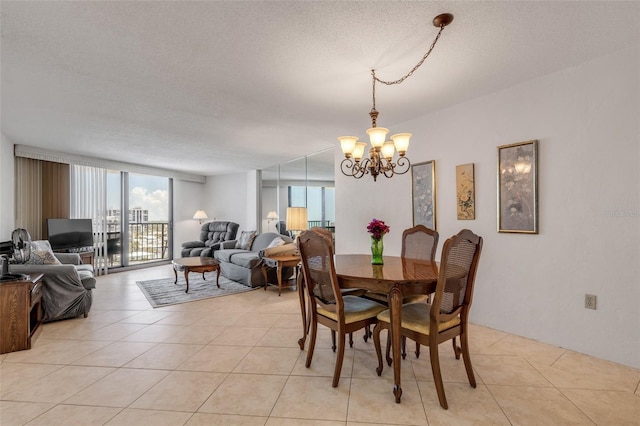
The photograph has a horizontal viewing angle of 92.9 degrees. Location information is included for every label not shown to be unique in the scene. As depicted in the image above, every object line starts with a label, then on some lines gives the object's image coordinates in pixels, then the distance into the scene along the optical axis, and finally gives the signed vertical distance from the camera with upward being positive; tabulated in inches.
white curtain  230.1 +9.6
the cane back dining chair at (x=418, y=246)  104.7 -13.4
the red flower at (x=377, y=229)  99.3 -5.7
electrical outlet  97.2 -29.3
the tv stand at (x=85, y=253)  212.7 -28.3
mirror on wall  219.0 +19.7
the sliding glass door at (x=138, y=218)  258.7 -4.8
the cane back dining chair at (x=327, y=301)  81.4 -25.9
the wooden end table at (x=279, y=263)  180.9 -31.0
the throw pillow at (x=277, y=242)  193.9 -19.4
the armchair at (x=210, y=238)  270.1 -24.6
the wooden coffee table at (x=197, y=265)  185.5 -32.5
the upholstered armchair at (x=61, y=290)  129.0 -33.9
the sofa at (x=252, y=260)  194.2 -32.7
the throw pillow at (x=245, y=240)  241.8 -22.4
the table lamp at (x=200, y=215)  311.8 -2.4
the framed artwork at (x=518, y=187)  109.3 +8.6
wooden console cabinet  102.7 -34.6
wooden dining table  75.3 -18.0
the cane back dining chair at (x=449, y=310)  71.6 -24.7
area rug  168.9 -48.2
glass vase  100.9 -13.2
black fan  131.0 -14.0
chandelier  94.1 +21.3
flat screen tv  206.8 -14.5
